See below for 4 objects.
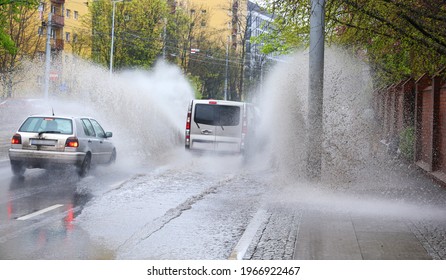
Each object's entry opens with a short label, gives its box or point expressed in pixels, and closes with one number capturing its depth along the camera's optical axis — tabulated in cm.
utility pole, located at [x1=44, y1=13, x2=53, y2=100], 3447
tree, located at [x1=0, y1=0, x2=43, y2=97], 3412
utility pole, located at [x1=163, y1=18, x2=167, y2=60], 4899
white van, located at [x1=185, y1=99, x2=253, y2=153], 2002
